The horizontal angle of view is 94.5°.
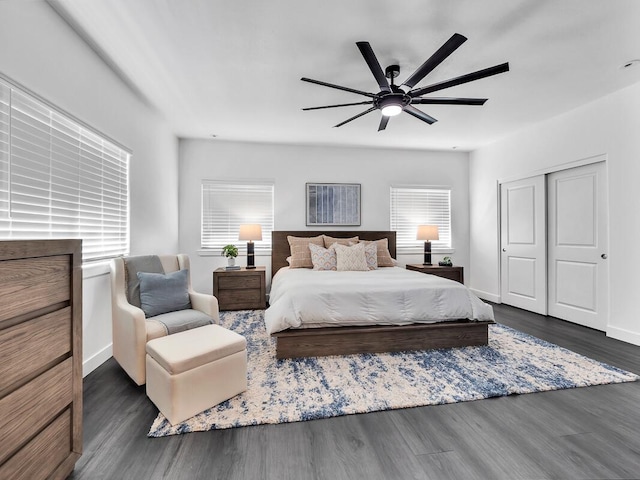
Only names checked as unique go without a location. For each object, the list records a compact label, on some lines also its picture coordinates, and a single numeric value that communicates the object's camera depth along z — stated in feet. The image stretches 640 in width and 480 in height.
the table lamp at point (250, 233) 14.53
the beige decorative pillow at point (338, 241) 15.03
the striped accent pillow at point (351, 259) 13.17
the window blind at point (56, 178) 5.64
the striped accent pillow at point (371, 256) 13.96
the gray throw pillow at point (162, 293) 8.14
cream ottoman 5.68
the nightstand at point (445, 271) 15.47
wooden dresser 3.39
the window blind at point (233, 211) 15.83
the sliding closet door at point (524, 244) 13.60
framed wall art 16.49
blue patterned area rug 6.09
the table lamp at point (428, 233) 16.19
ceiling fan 6.30
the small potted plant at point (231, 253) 14.56
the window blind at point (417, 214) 17.51
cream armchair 6.89
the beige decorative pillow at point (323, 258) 13.60
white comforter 8.63
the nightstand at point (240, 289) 13.89
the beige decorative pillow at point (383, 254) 14.93
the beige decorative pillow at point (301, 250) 14.30
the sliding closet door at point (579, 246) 11.25
